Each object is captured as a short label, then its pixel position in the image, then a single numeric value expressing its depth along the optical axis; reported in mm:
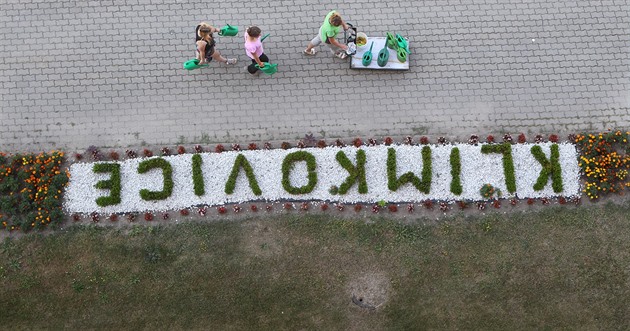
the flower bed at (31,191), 16156
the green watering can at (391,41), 16594
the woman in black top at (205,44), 15305
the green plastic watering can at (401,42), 16625
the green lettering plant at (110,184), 16281
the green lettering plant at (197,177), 16344
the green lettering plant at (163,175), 16281
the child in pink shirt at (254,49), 15328
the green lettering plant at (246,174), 16328
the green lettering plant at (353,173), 16344
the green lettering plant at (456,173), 16344
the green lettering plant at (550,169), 16344
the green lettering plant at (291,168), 16312
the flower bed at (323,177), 16375
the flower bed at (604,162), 16375
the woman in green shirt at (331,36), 15492
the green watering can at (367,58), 16656
